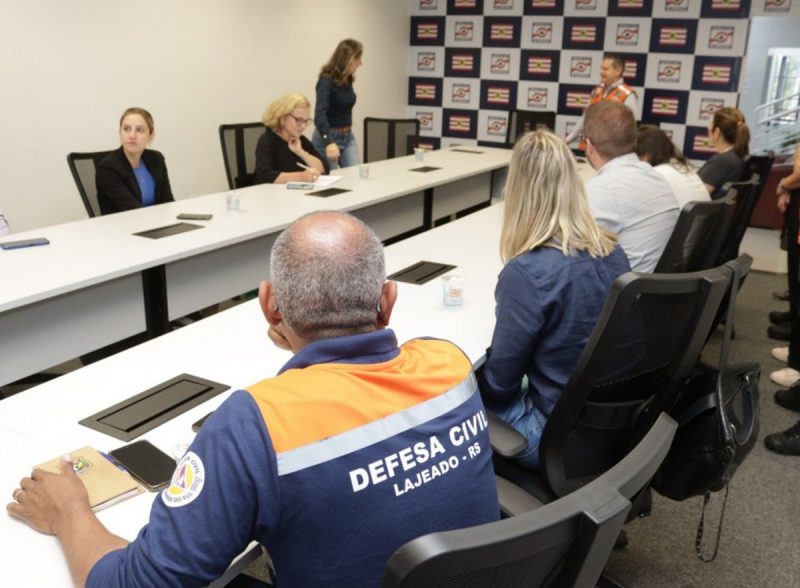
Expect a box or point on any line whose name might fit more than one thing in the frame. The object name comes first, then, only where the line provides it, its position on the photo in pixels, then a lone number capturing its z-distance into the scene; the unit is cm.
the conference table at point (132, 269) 233
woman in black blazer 352
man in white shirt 258
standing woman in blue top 530
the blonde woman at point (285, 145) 429
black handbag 150
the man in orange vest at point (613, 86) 593
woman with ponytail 395
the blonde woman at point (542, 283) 166
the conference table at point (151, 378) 113
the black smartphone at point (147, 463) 128
